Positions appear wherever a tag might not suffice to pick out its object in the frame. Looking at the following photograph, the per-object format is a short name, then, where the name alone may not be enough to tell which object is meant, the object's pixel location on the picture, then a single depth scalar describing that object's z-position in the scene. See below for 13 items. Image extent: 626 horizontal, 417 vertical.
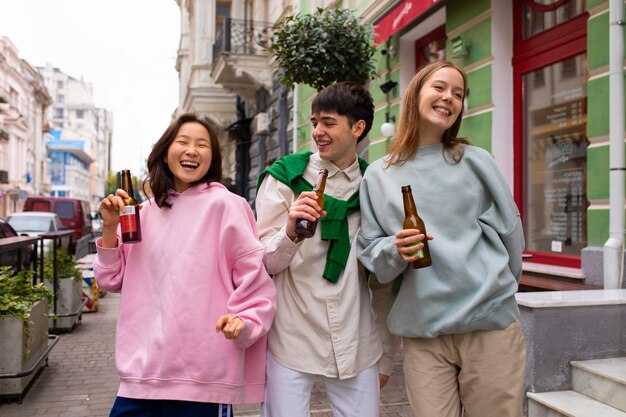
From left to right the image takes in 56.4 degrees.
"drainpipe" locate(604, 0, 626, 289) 4.74
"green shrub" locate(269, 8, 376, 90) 7.01
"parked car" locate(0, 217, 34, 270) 8.32
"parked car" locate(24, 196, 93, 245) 20.92
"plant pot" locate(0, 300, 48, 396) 4.51
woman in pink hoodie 2.14
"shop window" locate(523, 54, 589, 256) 5.76
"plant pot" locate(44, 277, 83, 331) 7.24
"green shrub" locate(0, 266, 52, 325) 4.58
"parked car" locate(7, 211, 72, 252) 16.44
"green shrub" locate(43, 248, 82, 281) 7.32
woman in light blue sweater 2.12
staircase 3.41
